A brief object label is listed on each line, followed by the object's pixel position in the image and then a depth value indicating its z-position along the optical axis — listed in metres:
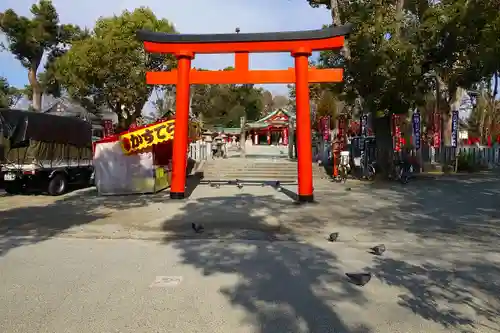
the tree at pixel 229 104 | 58.91
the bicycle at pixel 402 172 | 16.58
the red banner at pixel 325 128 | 24.75
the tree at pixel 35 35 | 29.69
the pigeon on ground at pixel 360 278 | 5.07
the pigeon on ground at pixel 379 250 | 6.64
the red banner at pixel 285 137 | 50.21
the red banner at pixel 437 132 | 23.34
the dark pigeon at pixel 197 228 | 8.38
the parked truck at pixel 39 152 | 13.68
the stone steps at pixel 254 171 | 19.64
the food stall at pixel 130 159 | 13.41
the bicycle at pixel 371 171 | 17.92
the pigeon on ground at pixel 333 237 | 7.70
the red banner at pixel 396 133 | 19.62
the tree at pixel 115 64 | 26.17
